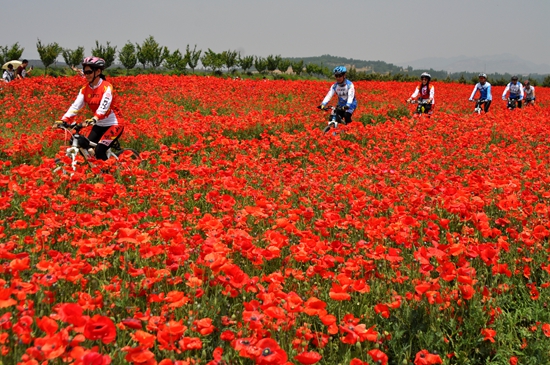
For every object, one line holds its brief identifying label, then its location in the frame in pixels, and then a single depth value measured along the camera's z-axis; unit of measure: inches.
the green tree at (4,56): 1734.7
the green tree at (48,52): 1705.2
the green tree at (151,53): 2185.0
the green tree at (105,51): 2025.1
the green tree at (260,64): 2795.3
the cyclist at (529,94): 838.5
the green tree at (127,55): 2117.4
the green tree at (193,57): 2363.4
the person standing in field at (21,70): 890.9
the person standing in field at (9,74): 871.0
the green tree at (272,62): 2773.1
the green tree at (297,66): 2768.2
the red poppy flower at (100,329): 74.9
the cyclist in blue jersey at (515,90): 743.7
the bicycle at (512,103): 760.3
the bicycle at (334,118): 426.9
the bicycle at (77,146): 256.4
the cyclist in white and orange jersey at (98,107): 273.3
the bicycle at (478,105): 663.2
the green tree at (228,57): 2630.4
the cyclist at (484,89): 653.1
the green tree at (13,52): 1742.1
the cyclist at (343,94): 424.8
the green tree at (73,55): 1911.9
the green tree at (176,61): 2283.5
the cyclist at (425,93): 547.5
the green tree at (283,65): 2896.2
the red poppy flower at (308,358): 80.6
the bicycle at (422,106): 552.4
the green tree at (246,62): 2731.3
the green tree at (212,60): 2596.0
